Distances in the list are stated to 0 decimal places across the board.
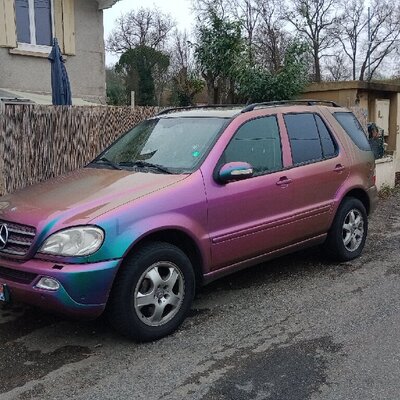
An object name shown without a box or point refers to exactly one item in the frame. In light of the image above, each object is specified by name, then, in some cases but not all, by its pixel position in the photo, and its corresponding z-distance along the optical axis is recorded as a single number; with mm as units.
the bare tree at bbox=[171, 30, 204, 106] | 21588
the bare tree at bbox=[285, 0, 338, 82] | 39834
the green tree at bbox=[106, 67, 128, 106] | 27955
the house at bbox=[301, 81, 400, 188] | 11164
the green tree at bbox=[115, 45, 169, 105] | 29750
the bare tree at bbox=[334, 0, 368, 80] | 43469
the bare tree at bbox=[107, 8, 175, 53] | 39500
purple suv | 3662
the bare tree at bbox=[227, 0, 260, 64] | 37969
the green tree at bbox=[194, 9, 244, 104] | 15680
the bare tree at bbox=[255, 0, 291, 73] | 34231
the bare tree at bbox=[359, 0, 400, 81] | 42375
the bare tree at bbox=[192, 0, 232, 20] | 15994
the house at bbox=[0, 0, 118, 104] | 10328
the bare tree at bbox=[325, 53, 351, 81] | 44978
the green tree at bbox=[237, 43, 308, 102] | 12859
